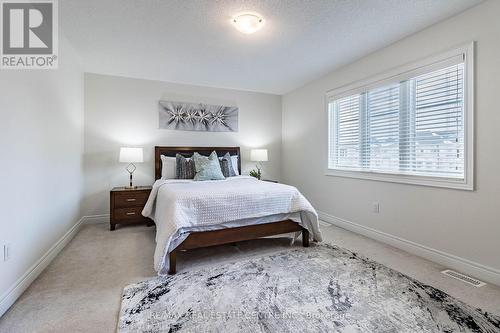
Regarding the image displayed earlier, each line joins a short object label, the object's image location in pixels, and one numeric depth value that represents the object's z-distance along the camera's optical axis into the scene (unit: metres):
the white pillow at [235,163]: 4.62
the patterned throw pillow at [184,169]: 4.08
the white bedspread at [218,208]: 2.39
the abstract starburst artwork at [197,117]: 4.52
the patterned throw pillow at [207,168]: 3.85
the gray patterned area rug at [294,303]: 1.61
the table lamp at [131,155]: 3.86
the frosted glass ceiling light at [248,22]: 2.39
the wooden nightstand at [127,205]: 3.76
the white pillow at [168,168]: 4.17
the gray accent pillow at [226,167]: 4.33
